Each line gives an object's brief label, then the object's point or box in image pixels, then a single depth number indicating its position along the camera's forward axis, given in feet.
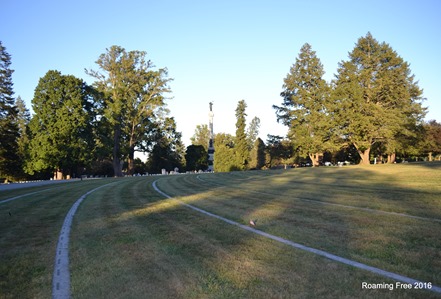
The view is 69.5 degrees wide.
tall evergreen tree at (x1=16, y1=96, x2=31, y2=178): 139.99
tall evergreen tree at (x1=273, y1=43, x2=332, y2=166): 160.86
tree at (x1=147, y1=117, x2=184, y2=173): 187.73
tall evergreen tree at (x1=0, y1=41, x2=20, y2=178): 138.41
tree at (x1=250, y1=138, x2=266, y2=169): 241.35
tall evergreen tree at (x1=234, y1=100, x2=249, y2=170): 213.46
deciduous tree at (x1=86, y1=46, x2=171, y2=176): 165.27
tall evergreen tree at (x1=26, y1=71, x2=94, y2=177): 126.82
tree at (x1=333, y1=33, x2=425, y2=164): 137.15
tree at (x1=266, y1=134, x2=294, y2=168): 213.05
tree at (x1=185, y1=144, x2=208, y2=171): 244.42
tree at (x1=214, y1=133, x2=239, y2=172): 212.84
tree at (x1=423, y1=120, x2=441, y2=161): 177.94
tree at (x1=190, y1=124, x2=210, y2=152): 331.49
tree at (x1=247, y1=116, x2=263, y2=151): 348.18
